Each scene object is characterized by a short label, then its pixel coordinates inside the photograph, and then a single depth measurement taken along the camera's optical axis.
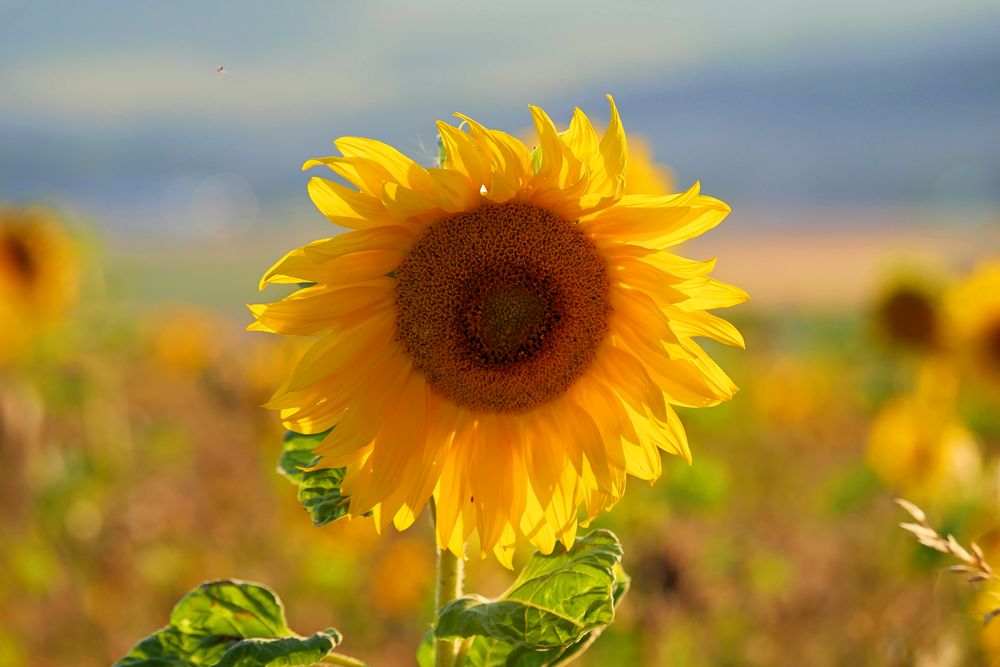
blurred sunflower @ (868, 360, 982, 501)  3.65
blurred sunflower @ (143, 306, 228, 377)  7.83
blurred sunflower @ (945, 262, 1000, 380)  4.79
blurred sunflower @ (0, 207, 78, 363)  5.17
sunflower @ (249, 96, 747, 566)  1.59
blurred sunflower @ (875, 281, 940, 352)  5.13
